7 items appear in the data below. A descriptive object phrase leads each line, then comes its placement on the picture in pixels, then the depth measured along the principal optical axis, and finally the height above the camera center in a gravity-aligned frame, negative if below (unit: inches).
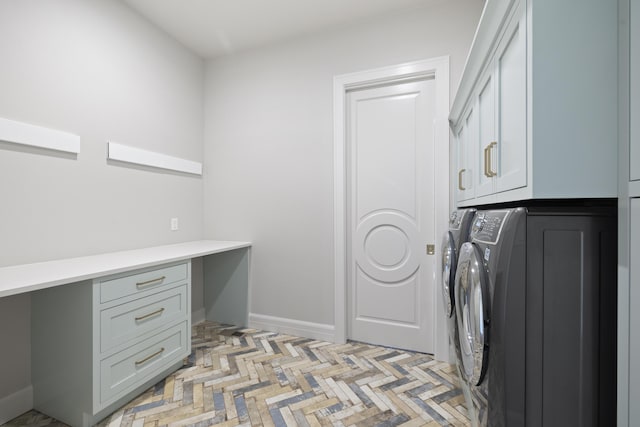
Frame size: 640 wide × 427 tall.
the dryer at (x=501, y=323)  33.9 -12.1
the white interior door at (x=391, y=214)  93.0 +0.0
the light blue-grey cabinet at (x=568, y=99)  32.2 +12.2
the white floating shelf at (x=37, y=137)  64.8 +16.9
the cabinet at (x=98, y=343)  60.4 -27.3
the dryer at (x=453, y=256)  55.4 -8.5
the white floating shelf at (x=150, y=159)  87.7 +17.0
